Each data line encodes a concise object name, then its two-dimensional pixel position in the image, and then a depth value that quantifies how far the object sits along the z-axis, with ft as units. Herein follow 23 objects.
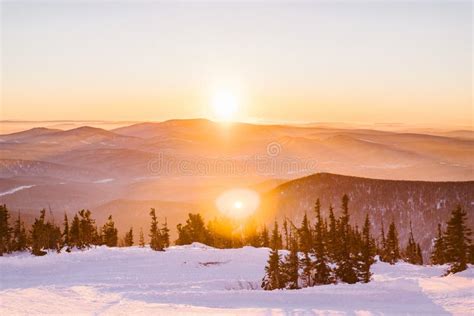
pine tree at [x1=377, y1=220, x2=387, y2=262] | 267.82
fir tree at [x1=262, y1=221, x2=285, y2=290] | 148.77
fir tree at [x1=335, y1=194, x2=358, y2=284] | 145.28
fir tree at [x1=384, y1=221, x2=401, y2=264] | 283.75
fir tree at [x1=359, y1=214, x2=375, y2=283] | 144.15
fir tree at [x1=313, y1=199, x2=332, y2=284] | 149.18
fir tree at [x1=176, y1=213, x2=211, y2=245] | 344.69
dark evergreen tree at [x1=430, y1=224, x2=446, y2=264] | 252.87
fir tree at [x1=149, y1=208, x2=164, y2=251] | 229.64
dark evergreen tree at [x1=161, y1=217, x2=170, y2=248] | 298.84
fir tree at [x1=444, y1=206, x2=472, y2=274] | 150.30
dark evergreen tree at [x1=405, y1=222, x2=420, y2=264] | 321.21
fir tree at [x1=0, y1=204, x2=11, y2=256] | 237.45
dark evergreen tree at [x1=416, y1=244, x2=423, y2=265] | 330.75
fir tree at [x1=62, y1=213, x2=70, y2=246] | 261.44
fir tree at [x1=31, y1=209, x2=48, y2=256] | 242.39
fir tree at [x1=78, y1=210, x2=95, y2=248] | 250.70
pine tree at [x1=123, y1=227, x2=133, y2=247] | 358.23
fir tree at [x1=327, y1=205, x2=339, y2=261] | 147.84
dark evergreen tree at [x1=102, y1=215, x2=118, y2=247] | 307.37
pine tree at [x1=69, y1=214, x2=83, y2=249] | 247.70
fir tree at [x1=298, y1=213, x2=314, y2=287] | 150.10
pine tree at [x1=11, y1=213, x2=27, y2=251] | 245.45
